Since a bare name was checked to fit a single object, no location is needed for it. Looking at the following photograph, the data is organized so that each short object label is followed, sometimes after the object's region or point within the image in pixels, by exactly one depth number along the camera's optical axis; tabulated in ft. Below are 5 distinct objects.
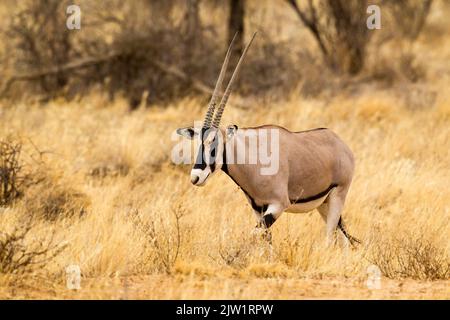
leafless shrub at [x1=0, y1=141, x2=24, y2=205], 62.54
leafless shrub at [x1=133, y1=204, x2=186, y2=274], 48.14
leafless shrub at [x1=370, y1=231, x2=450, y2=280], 48.24
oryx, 47.85
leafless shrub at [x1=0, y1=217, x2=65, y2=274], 44.62
